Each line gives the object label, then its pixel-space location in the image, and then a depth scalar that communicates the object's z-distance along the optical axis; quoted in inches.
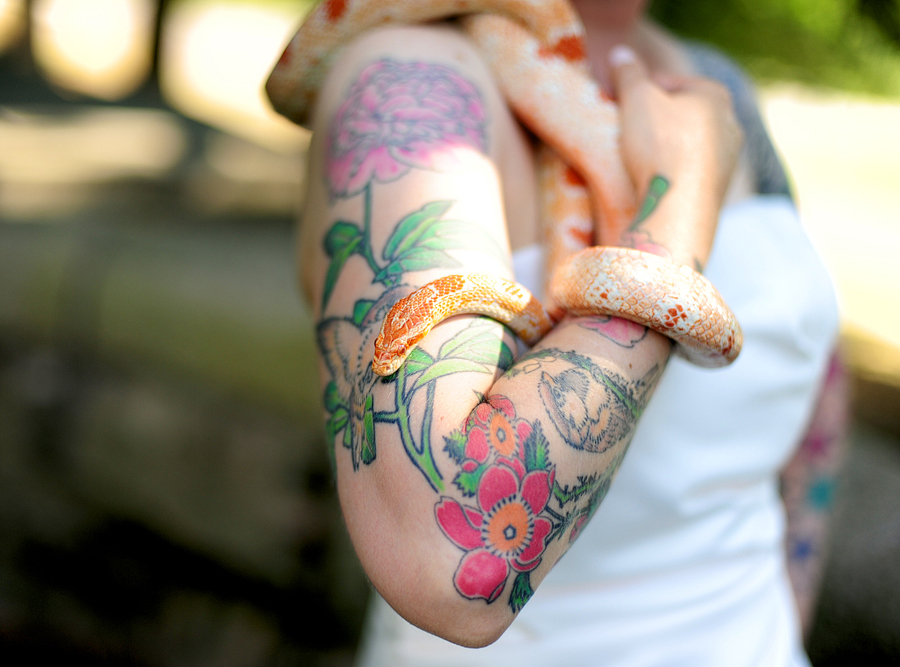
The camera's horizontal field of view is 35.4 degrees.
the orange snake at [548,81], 27.6
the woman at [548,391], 22.6
